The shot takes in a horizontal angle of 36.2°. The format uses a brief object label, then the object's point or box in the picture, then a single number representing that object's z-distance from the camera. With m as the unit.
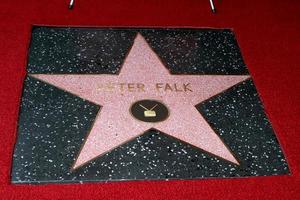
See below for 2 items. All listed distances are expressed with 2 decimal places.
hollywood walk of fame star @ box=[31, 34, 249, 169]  1.98
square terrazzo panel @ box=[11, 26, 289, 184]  1.88
